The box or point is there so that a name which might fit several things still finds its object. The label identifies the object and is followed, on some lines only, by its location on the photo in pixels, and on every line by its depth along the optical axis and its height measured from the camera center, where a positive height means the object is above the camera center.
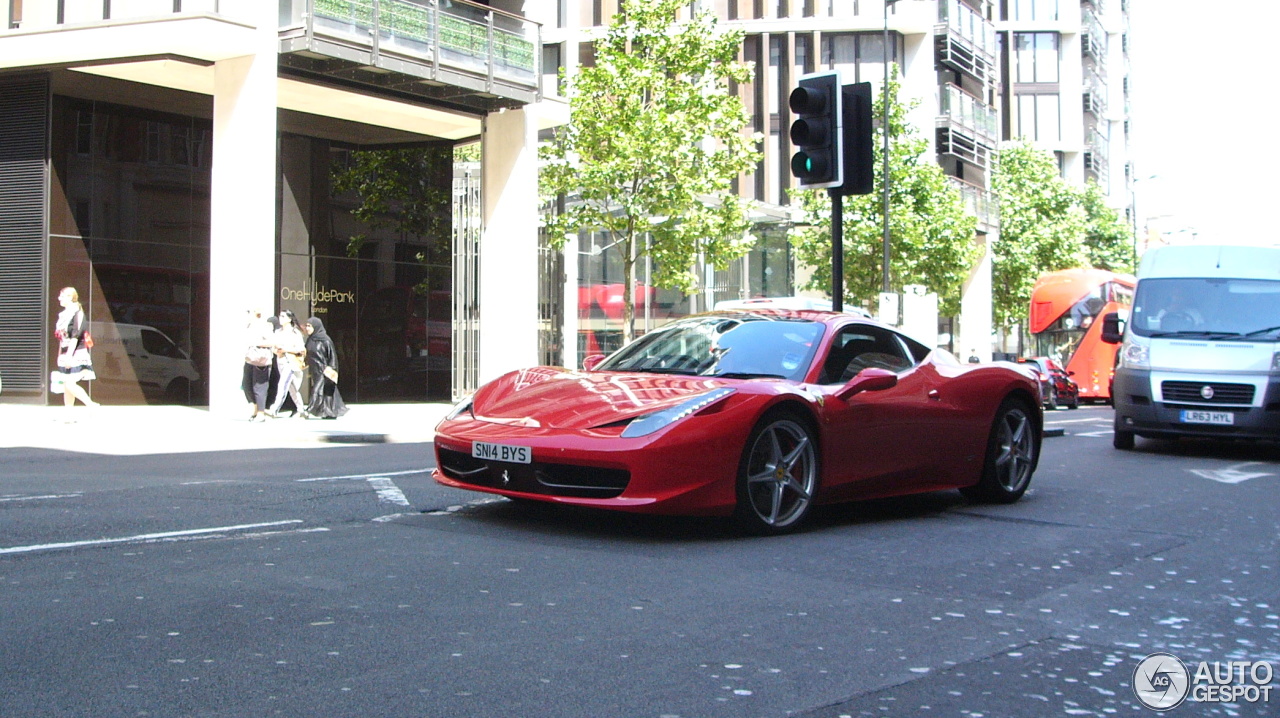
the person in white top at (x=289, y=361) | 19.05 +0.35
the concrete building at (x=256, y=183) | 19.58 +3.47
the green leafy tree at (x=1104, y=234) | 64.94 +7.56
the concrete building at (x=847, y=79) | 39.53 +11.42
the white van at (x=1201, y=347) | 13.36 +0.37
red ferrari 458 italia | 6.46 -0.23
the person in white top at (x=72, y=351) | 17.05 +0.47
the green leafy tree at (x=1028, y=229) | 53.81 +6.49
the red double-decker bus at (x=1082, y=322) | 35.38 +1.68
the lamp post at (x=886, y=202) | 27.58 +4.09
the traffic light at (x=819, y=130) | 10.88 +2.18
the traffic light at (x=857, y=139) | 11.04 +2.14
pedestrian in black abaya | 19.34 +0.10
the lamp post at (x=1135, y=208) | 64.38 +9.15
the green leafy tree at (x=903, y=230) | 37.84 +4.63
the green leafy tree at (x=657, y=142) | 25.81 +5.00
